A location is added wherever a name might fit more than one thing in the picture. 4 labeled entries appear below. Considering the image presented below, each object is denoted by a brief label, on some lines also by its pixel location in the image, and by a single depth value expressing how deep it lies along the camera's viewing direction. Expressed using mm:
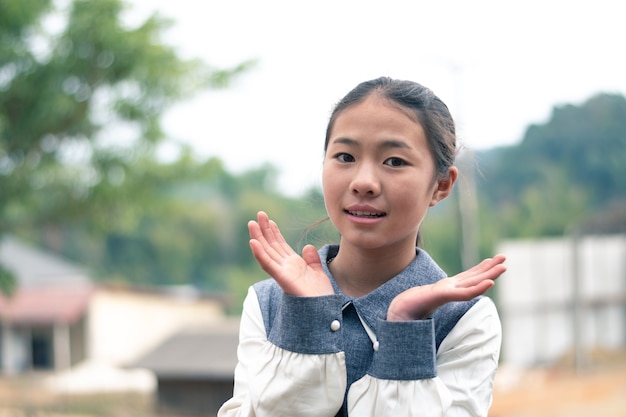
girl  1303
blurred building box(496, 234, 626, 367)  20547
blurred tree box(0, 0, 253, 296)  10617
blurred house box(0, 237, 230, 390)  23219
